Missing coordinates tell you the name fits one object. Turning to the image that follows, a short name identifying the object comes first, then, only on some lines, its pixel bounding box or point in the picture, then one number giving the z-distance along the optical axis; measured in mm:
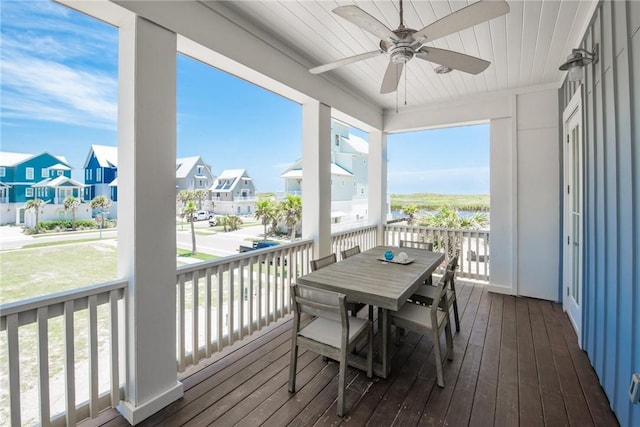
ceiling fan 1591
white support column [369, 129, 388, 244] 5332
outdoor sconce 2247
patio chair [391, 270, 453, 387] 2219
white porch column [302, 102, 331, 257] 3629
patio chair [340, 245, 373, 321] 2719
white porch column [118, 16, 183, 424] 1884
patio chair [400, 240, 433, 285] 3453
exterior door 2975
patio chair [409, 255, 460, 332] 2682
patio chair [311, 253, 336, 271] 2848
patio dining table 2111
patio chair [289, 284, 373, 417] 1926
